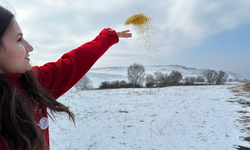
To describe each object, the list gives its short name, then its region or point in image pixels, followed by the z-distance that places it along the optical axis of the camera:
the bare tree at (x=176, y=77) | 49.48
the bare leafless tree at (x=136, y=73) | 42.81
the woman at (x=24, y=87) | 0.79
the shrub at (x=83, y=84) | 39.59
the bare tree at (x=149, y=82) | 33.11
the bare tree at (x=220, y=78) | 53.88
